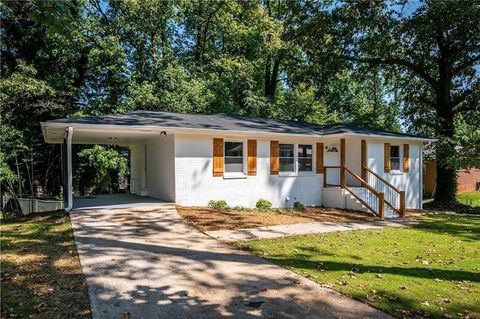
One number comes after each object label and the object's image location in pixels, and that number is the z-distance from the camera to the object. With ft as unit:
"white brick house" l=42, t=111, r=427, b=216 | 41.93
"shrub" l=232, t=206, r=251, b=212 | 43.18
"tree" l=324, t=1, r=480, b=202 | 59.23
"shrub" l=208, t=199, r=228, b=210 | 43.04
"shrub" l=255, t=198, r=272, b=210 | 46.26
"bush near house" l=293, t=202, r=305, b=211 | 47.46
